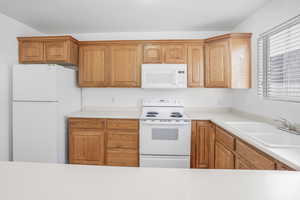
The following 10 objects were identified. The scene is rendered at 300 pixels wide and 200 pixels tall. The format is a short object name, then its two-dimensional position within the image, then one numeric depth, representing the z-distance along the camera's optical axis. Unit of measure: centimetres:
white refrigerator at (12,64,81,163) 228
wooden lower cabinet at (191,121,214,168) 248
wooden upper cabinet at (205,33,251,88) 241
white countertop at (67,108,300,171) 105
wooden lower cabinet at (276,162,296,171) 101
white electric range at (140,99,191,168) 247
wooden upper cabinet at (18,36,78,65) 259
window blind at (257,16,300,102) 168
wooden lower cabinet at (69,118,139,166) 255
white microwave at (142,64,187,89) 270
